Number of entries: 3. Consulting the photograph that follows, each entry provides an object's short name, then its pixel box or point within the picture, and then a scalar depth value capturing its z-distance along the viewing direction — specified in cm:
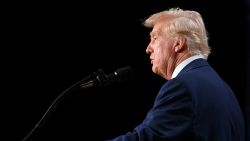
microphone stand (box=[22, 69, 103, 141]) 575
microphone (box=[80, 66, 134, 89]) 577
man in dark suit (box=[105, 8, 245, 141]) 569
